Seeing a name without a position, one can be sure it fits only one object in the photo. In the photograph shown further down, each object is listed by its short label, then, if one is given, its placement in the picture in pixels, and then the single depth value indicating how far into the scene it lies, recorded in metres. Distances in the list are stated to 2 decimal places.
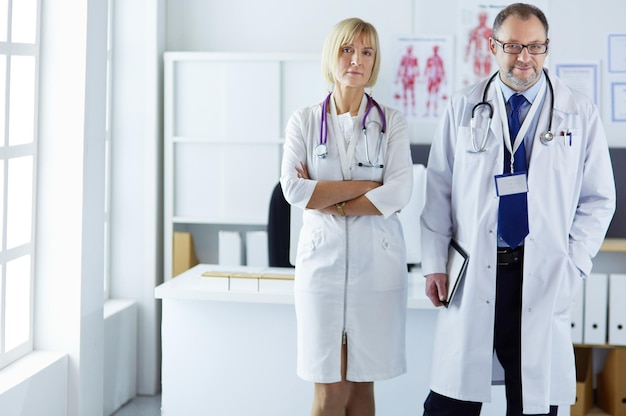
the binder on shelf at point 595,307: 4.33
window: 3.23
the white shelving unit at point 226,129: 4.71
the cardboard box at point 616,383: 4.37
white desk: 3.37
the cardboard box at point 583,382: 4.35
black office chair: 4.26
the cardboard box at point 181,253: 4.83
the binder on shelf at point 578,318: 4.36
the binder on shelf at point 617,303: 4.32
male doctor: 2.56
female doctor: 2.70
